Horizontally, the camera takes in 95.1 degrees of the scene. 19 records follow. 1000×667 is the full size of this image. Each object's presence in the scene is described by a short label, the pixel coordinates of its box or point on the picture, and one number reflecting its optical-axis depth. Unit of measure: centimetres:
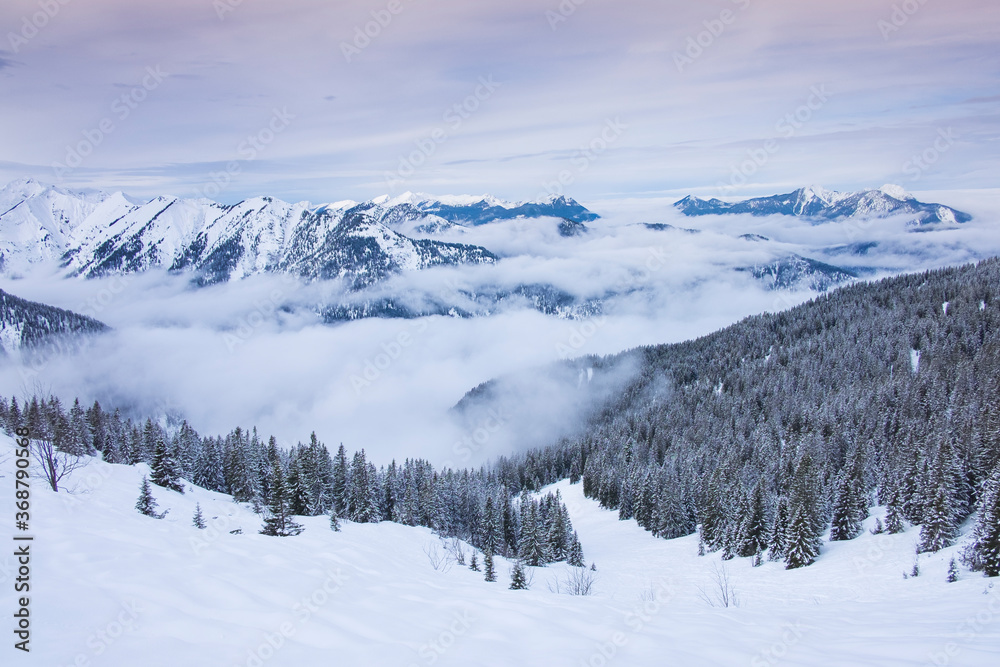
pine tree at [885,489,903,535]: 4547
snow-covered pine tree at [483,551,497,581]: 2923
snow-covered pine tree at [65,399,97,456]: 5072
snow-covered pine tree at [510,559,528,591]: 2838
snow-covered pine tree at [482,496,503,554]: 6338
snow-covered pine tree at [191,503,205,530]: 3475
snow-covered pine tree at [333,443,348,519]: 6369
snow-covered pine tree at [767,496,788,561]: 4672
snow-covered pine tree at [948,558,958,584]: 2957
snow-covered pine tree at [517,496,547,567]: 5326
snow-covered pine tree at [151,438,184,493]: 4834
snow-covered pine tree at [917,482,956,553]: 3728
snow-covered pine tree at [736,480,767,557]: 5031
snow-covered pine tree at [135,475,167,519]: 3294
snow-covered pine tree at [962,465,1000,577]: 2930
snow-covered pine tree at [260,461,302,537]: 3222
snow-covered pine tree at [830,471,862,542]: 4903
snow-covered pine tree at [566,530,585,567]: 5416
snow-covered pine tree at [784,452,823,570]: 4388
